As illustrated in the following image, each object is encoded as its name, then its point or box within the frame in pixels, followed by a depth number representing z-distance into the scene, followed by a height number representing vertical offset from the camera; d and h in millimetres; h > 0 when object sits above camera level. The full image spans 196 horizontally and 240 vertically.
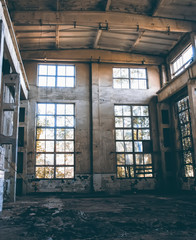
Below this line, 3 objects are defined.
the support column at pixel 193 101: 11258 +2957
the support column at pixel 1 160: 7315 +335
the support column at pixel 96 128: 13672 +2270
